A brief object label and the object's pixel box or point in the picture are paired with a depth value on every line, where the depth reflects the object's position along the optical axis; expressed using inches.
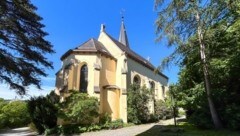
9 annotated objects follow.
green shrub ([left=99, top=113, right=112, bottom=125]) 593.9
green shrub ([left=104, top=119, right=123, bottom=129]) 564.3
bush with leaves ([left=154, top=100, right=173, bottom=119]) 775.1
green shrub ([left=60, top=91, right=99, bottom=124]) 528.0
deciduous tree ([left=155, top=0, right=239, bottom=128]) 300.5
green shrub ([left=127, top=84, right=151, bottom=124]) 632.5
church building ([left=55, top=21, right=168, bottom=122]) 628.7
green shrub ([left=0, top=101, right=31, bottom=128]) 904.7
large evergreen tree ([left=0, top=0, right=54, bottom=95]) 415.6
